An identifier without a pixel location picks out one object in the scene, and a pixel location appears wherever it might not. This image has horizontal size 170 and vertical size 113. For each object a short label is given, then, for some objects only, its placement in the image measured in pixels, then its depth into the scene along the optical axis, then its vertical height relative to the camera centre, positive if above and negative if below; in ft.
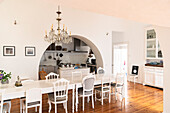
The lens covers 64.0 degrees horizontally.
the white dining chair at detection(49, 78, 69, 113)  11.07 -3.38
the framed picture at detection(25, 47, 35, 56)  17.57 +0.75
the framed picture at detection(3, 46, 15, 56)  16.29 +0.75
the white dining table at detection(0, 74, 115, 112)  9.55 -2.45
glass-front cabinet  21.23 +1.69
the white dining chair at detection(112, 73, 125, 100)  14.82 -2.53
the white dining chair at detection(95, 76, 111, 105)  14.13 -3.30
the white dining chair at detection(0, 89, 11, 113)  8.90 -3.42
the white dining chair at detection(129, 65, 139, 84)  23.23 -2.50
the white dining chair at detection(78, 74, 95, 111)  12.50 -2.73
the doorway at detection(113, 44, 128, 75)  27.02 -0.04
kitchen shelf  27.61 +1.12
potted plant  10.34 -1.66
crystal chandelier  13.12 +1.92
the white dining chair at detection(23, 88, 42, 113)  9.78 -3.01
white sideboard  19.81 -2.95
